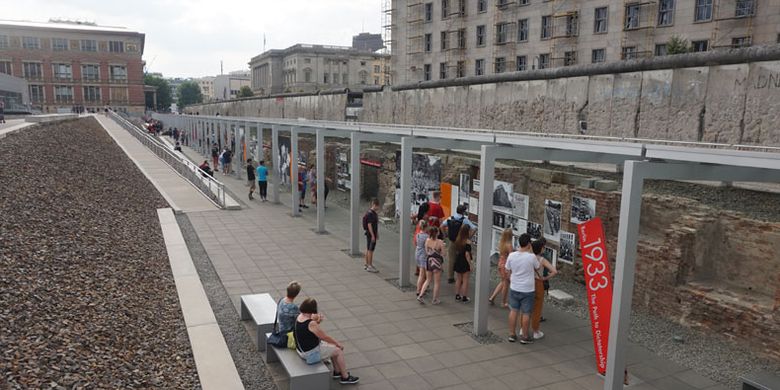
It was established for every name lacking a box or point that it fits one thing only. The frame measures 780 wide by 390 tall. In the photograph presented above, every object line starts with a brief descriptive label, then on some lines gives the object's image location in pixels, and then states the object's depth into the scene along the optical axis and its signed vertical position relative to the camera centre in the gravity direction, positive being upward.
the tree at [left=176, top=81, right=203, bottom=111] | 140.88 +2.89
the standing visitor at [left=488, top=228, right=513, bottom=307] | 8.73 -2.13
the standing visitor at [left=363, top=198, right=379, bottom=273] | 10.97 -2.34
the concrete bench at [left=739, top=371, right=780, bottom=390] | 5.39 -2.57
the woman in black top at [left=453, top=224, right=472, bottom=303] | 9.34 -2.52
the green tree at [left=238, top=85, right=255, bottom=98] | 99.44 +2.59
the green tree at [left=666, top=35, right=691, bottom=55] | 24.92 +3.09
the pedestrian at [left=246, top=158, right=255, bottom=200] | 19.74 -2.41
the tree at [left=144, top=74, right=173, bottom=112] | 123.53 +3.11
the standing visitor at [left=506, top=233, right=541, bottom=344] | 7.48 -2.27
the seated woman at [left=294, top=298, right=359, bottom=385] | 6.09 -2.43
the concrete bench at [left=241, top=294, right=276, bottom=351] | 7.12 -2.74
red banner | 6.53 -1.93
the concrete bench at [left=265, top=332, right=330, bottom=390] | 5.89 -2.78
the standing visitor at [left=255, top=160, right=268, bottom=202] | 19.09 -2.49
